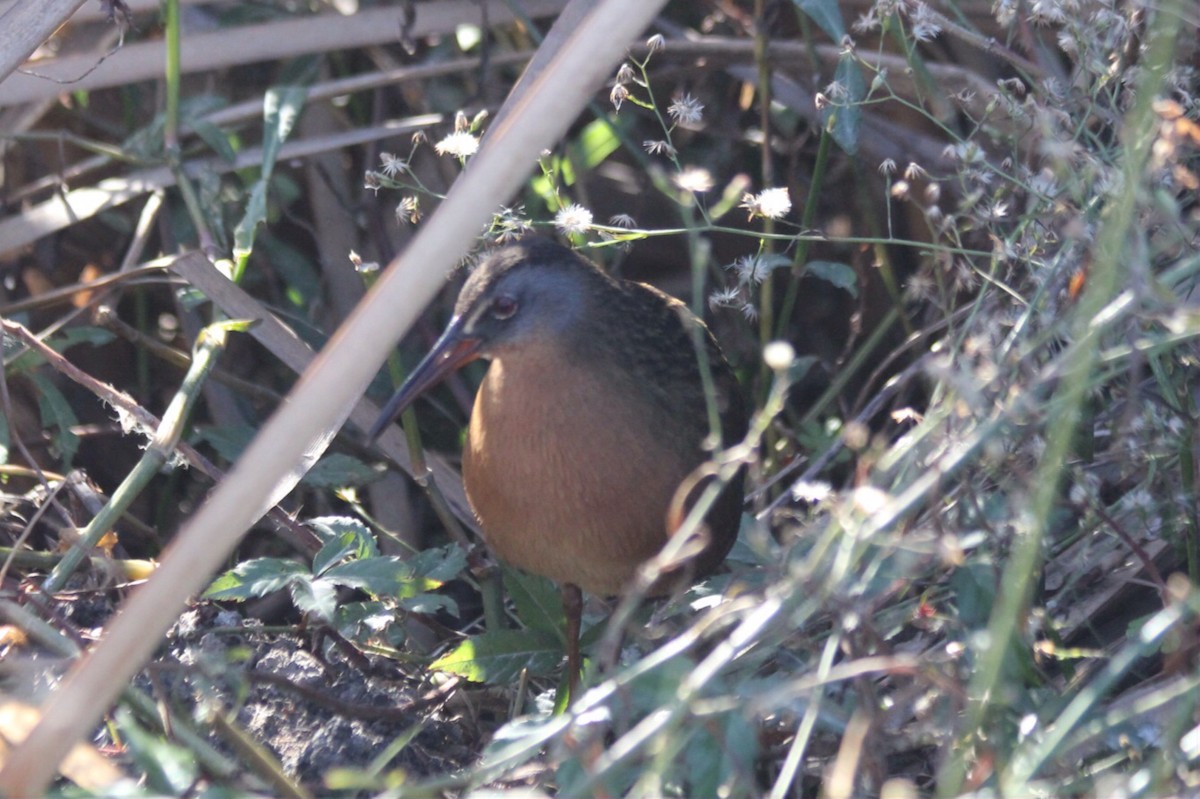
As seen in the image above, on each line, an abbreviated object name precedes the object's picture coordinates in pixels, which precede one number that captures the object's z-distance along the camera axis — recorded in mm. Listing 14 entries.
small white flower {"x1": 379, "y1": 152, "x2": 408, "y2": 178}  4547
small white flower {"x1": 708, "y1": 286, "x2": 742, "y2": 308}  4532
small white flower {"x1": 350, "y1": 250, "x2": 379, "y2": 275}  4855
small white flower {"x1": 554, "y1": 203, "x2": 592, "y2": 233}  4242
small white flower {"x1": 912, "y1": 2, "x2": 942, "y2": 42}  4254
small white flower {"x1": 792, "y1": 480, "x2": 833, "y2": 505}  3570
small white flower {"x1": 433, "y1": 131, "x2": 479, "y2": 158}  4379
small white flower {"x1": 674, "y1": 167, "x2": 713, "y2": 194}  3636
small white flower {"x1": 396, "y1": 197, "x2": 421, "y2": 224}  4527
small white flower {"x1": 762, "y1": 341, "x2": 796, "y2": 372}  2826
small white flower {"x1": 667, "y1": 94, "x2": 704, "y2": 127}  4570
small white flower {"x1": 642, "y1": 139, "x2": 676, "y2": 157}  4469
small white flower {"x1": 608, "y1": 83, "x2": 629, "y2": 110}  4391
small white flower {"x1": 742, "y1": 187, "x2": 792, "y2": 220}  4086
